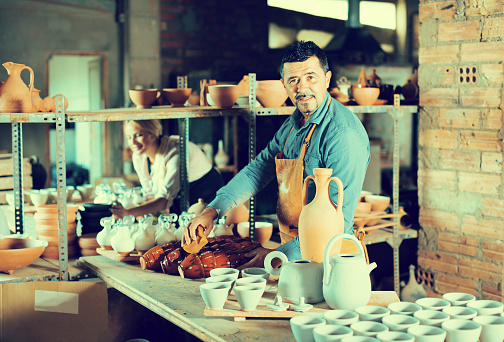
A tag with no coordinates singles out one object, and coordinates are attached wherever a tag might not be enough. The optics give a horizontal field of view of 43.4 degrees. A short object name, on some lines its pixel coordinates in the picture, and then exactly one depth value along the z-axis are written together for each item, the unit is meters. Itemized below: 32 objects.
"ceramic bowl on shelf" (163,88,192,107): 3.68
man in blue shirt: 2.81
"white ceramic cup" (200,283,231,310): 2.19
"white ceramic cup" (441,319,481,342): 1.78
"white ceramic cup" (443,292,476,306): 2.03
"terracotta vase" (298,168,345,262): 2.35
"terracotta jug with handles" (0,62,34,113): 2.99
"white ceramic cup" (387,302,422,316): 2.00
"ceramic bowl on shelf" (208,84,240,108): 3.48
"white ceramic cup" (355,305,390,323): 1.96
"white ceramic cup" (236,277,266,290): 2.25
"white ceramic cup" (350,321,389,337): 1.82
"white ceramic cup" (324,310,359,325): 1.89
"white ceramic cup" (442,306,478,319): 1.91
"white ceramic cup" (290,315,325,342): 1.85
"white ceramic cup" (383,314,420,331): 1.84
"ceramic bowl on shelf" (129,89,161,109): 3.52
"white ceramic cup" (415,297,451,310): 2.00
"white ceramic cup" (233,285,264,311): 2.15
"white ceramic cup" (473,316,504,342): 1.83
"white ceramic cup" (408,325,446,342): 1.76
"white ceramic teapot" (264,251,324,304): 2.18
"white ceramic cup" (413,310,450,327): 1.87
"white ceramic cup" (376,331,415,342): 1.76
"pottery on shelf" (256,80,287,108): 3.64
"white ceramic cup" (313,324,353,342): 1.78
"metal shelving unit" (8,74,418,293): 2.91
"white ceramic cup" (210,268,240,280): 2.41
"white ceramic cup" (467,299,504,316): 1.95
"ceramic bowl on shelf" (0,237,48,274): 2.95
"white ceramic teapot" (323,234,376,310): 2.07
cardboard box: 2.84
